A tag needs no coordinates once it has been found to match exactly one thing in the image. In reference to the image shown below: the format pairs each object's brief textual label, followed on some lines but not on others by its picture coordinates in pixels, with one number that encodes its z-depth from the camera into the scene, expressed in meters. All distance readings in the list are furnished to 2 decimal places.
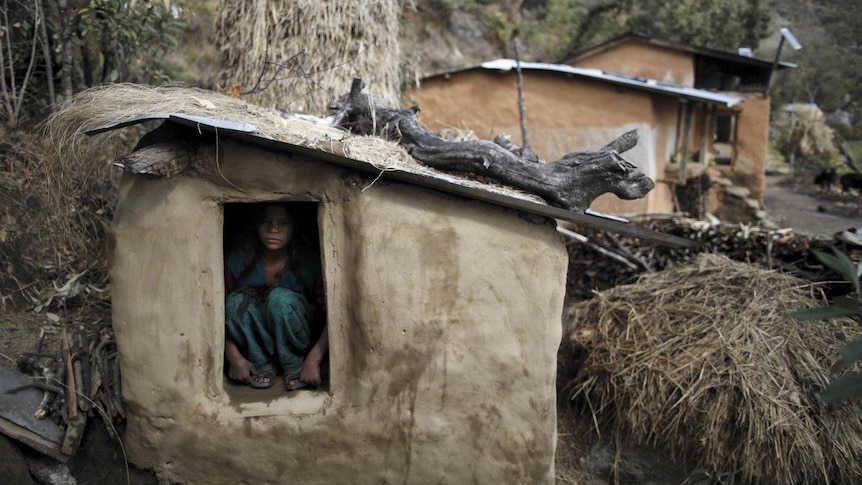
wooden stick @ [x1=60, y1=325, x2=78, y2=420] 4.26
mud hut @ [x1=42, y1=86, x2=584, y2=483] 3.99
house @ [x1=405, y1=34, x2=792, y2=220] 10.44
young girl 4.49
